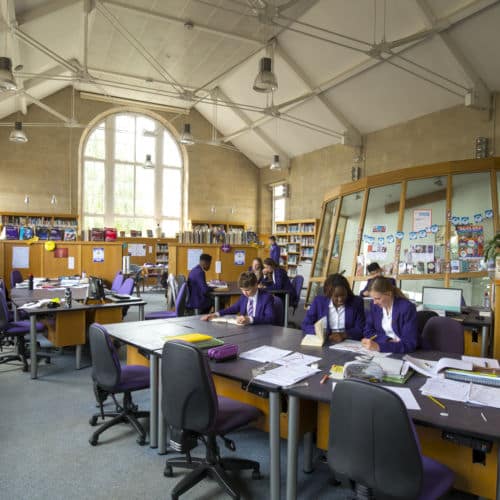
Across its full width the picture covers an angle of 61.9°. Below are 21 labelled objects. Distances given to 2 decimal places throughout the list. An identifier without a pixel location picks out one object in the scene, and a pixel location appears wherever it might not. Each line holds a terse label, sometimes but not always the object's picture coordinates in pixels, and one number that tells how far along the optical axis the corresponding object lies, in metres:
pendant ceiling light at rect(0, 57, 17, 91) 5.41
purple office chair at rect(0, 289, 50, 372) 5.00
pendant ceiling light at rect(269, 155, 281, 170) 12.80
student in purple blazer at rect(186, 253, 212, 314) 6.43
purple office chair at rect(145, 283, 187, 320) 5.76
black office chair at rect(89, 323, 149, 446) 3.05
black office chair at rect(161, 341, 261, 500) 2.33
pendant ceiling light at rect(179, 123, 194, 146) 10.26
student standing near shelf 11.80
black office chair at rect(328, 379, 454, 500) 1.65
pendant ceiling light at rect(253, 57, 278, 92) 5.74
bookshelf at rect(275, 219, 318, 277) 14.13
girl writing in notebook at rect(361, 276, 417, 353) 3.08
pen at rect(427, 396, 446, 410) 1.96
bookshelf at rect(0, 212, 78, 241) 13.02
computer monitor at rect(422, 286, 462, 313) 5.01
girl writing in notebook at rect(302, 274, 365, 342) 3.69
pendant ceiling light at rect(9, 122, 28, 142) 9.66
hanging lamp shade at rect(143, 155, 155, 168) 13.93
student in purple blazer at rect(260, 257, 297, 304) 7.23
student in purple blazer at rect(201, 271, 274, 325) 4.03
